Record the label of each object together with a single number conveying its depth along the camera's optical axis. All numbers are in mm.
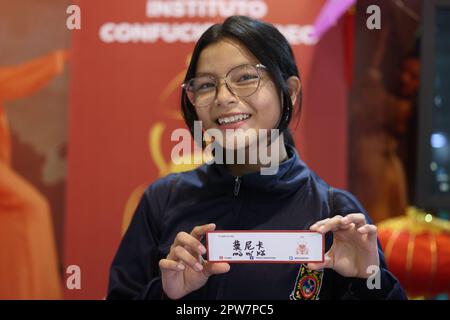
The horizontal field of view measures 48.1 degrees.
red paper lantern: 1395
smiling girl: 914
